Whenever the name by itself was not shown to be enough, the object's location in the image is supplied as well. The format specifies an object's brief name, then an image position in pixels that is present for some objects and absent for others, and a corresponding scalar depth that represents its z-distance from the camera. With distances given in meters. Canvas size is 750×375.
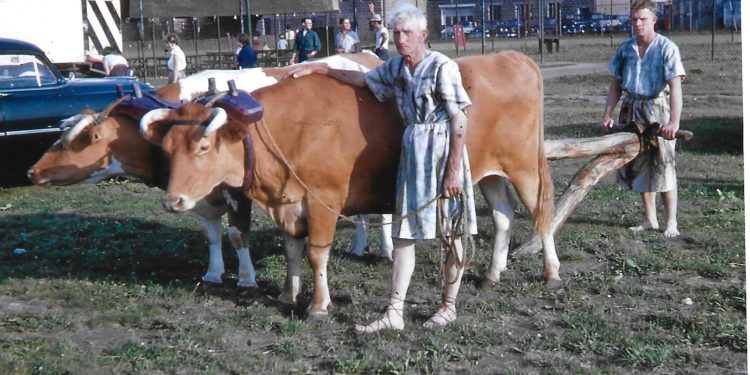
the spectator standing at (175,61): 20.61
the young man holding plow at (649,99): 7.57
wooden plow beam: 7.72
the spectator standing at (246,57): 20.14
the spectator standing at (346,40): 19.61
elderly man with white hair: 5.55
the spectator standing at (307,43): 20.75
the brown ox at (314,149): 5.73
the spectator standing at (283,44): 29.55
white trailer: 21.06
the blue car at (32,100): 11.85
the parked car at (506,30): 36.06
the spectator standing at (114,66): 19.84
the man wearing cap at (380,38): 18.78
